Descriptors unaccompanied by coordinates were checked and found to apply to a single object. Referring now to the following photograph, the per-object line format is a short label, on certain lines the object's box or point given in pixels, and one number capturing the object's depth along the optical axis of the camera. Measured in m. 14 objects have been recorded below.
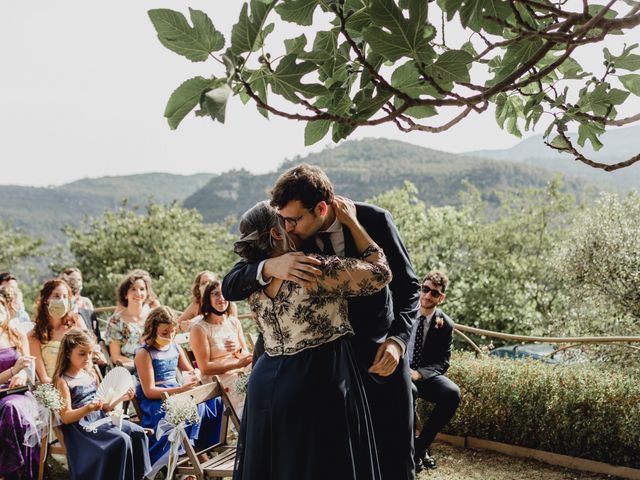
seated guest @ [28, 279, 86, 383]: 5.48
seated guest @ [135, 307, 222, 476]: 5.06
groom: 2.44
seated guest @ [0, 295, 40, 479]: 4.77
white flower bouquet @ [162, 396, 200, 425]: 4.21
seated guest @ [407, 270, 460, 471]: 5.28
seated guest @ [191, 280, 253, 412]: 5.40
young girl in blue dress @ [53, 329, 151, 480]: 4.57
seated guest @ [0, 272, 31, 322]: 6.41
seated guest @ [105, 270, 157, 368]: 6.21
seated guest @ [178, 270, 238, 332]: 6.19
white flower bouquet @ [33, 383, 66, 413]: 4.43
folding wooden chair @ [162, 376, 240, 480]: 4.14
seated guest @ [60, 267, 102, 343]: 7.03
